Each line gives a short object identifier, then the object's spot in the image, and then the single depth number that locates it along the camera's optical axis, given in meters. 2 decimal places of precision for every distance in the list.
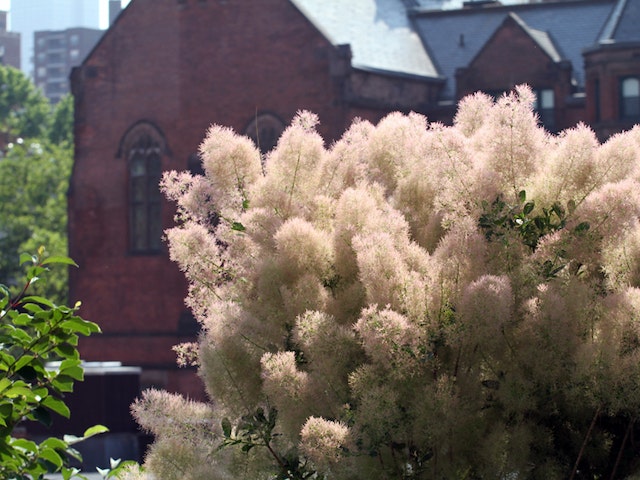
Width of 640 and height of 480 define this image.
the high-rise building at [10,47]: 157.64
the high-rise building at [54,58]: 182.00
